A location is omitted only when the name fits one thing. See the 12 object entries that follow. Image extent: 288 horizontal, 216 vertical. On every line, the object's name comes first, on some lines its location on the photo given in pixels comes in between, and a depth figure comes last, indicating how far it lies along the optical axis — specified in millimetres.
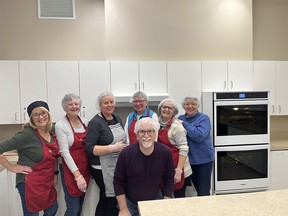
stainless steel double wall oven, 3209
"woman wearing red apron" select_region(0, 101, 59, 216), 2090
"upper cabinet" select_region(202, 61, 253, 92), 3494
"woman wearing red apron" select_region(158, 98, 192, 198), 2371
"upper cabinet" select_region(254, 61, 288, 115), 3611
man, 1967
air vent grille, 3572
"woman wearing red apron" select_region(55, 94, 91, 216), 2258
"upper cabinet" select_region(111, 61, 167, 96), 3332
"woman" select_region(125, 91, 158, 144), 2456
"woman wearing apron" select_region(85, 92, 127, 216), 2266
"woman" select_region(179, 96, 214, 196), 2617
